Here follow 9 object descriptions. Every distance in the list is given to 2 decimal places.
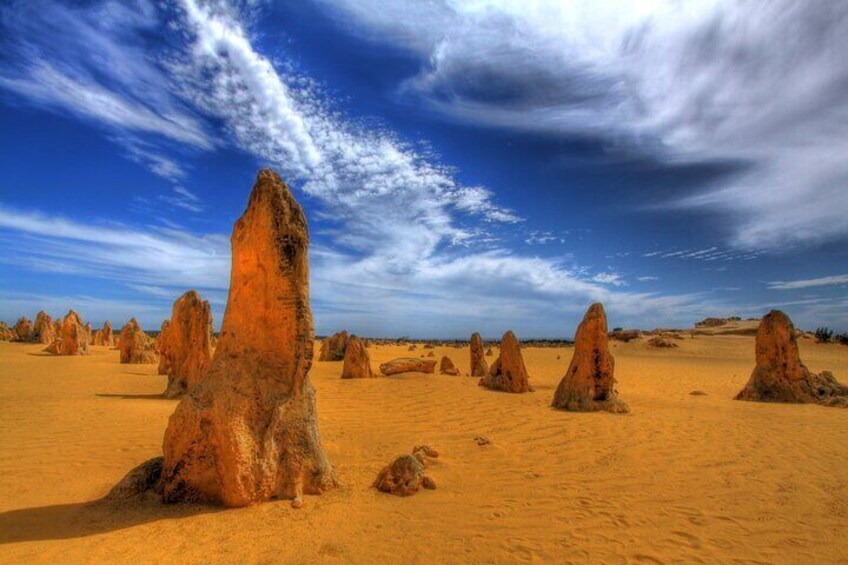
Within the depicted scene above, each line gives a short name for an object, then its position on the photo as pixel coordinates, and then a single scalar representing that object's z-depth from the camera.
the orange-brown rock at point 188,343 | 12.62
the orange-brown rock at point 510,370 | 14.90
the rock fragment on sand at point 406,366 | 19.16
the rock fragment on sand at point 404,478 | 5.59
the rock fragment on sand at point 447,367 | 20.88
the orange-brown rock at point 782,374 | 13.27
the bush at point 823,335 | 35.62
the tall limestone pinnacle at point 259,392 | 4.99
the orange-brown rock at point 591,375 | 11.46
